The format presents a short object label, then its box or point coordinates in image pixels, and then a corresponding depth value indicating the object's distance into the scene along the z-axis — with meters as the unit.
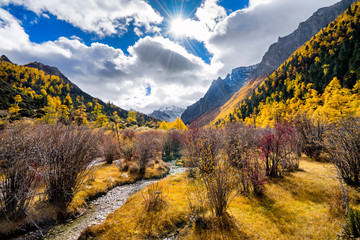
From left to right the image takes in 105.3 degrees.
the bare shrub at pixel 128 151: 21.11
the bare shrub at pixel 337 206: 5.39
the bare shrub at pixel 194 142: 11.69
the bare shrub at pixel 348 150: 6.86
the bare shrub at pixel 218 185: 5.75
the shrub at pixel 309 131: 13.58
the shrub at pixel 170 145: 33.86
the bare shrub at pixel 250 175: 7.74
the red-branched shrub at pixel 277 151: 9.15
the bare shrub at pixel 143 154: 17.00
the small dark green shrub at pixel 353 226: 4.09
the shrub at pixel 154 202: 8.05
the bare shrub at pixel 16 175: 6.10
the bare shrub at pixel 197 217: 6.07
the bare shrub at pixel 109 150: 20.11
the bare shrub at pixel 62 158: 7.11
